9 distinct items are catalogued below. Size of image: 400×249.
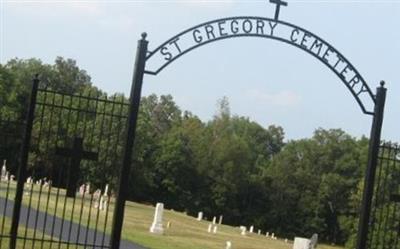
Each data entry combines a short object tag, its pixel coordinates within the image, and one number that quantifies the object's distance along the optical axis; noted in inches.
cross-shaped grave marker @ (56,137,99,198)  407.8
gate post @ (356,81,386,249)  453.4
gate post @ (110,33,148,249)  405.4
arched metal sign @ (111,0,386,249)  407.8
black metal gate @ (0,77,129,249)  407.6
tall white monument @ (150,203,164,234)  1223.2
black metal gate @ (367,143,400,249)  466.0
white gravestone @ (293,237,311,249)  983.0
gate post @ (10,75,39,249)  402.9
